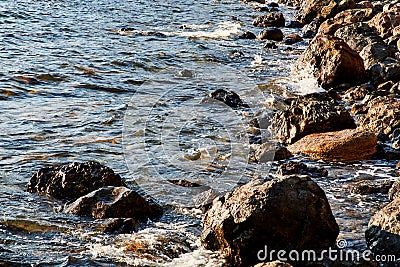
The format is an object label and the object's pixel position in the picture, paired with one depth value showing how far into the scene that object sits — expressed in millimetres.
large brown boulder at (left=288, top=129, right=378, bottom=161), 14763
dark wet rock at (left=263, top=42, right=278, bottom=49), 30341
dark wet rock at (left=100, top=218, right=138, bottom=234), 10842
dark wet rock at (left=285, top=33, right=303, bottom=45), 31426
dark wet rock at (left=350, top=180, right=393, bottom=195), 12687
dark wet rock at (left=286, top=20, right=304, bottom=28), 37017
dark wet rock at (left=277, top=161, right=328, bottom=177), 13881
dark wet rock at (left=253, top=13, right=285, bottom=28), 36718
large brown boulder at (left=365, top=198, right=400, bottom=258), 9580
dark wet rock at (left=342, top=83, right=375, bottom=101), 20150
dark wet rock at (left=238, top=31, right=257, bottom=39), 32946
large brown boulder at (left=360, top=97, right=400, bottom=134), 16174
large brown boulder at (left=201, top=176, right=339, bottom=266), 9492
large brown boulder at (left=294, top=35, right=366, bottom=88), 21738
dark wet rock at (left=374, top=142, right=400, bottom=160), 14858
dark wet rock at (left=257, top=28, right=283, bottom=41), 32566
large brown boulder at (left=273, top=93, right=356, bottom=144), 15984
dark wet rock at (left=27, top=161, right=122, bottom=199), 12307
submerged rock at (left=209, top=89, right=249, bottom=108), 20146
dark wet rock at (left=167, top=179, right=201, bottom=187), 13603
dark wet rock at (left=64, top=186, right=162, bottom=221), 11303
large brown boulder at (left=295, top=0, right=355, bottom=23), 35008
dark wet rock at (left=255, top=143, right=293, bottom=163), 14872
